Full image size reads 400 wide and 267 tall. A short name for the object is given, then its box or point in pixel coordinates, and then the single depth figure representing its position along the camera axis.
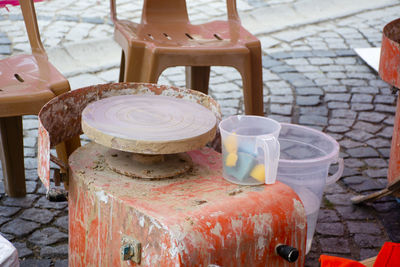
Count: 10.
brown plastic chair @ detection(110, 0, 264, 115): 3.08
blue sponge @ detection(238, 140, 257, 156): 2.48
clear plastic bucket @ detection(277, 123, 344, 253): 2.79
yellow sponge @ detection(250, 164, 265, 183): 2.48
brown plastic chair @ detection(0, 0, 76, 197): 2.81
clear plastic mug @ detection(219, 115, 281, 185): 2.46
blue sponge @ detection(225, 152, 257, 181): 2.48
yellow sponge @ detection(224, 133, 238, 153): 2.49
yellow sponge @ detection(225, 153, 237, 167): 2.49
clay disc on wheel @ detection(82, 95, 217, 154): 2.46
